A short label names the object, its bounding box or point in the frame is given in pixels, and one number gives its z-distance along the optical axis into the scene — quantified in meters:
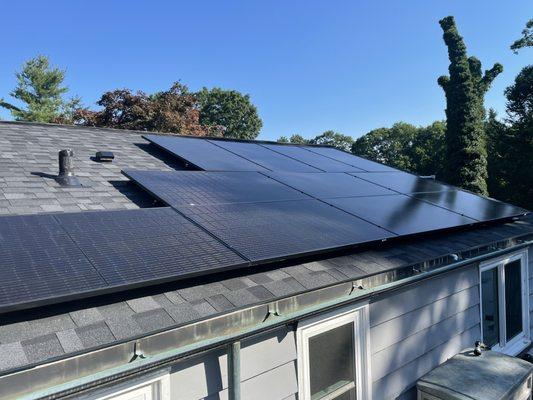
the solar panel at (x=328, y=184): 5.54
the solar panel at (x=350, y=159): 8.53
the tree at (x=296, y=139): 66.54
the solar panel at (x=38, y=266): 2.12
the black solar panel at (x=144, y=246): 2.59
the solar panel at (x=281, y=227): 3.37
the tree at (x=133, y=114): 27.12
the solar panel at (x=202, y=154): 6.07
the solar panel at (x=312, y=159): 7.56
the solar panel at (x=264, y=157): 6.88
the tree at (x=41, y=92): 34.47
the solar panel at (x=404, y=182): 7.01
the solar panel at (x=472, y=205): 6.16
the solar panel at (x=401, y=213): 4.76
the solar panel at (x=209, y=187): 4.30
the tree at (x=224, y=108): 49.06
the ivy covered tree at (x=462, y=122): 22.36
